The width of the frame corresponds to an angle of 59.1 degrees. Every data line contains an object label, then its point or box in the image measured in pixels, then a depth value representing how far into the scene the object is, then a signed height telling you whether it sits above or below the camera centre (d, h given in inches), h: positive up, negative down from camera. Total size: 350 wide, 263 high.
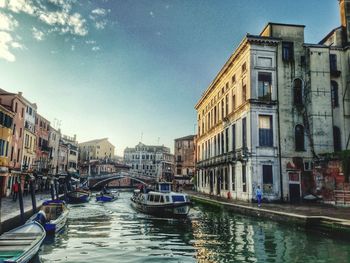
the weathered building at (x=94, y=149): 4010.8 +383.9
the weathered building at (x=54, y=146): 1989.5 +208.8
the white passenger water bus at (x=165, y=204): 829.8 -70.0
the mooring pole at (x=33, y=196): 713.0 -43.4
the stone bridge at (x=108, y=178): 2417.3 +0.2
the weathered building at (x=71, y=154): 2509.8 +200.2
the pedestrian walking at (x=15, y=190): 992.2 -42.4
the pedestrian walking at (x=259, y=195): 887.7 -40.7
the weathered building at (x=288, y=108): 1045.2 +255.9
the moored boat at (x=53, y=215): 572.9 -80.8
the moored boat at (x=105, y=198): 1477.9 -93.5
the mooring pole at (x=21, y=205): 605.8 -54.6
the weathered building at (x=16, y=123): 1228.5 +225.9
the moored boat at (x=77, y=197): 1344.7 -82.9
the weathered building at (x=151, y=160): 3966.5 +254.4
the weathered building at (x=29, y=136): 1428.4 +196.2
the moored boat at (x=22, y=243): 342.3 -84.3
